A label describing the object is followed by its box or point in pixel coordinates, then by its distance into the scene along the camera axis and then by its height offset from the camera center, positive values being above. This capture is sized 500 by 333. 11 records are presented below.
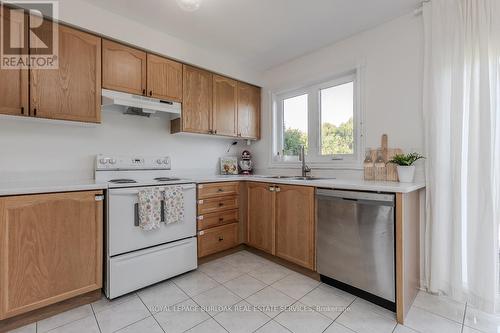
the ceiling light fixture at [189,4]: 1.75 +1.27
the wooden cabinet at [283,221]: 2.11 -0.56
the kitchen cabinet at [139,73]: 2.07 +0.91
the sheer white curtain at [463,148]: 1.58 +0.13
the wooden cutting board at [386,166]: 2.06 +0.00
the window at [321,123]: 2.48 +0.52
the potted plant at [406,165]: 1.90 +0.01
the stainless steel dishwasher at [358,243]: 1.61 -0.59
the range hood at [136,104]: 2.04 +0.59
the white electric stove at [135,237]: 1.79 -0.61
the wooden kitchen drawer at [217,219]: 2.40 -0.58
